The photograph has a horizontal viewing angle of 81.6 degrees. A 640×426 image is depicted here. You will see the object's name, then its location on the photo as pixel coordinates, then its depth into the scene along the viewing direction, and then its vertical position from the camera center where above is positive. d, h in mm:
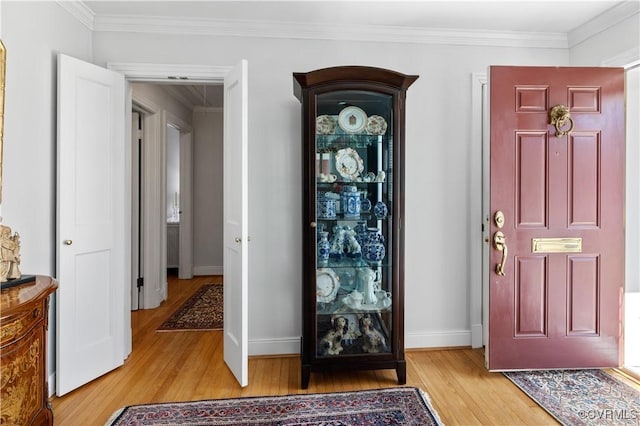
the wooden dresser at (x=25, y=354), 1453 -611
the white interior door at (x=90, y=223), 2238 -86
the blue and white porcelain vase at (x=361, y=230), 2480 -130
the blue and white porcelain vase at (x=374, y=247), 2432 -241
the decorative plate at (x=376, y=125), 2404 +558
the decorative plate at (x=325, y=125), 2375 +552
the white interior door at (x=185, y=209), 5352 +14
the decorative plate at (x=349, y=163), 2426 +311
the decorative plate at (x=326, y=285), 2412 -487
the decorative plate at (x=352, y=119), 2408 +594
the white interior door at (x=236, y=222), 2270 -78
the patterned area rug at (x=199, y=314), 3395 -1048
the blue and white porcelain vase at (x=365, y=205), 2465 +38
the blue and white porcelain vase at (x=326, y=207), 2393 +23
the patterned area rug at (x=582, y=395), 1993 -1094
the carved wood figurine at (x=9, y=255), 1684 -211
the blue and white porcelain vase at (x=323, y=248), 2387 -241
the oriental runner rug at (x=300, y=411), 1969 -1115
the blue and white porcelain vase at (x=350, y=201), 2447 +64
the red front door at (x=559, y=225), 2457 -91
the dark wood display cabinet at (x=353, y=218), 2281 -47
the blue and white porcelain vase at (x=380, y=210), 2391 +5
